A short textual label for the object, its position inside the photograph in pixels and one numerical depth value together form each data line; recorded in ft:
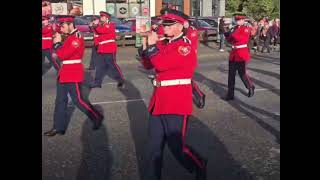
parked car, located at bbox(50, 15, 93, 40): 72.49
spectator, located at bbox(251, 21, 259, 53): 69.59
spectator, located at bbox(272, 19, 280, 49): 71.60
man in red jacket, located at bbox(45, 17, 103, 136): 21.81
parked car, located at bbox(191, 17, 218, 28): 88.53
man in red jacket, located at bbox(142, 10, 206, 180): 14.73
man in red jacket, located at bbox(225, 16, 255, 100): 29.71
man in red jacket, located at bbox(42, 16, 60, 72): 38.87
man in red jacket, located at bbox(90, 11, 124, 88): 35.70
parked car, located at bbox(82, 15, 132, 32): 80.19
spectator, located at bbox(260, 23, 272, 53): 69.43
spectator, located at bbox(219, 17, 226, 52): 68.24
